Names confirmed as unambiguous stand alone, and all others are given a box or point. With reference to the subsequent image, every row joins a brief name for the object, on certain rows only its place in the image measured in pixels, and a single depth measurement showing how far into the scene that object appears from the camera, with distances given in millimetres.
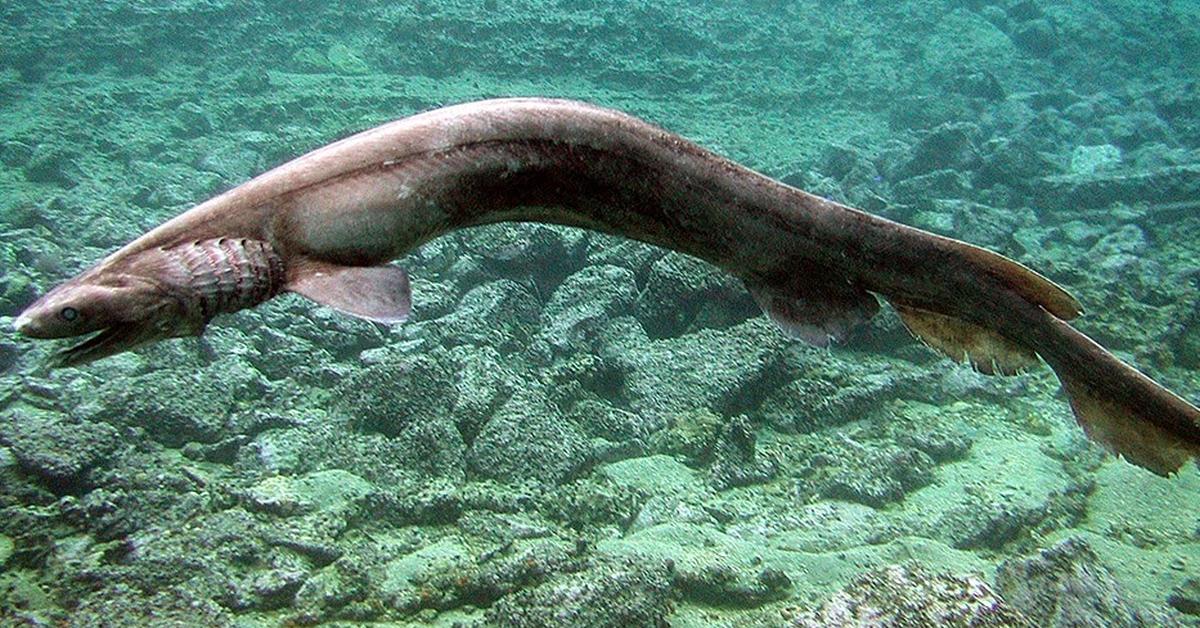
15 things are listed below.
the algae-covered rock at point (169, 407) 5488
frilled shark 1833
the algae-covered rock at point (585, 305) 7254
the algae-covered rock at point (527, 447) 5457
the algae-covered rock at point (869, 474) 5613
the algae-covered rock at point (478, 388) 5816
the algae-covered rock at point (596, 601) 3785
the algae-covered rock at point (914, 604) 3348
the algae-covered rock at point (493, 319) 7172
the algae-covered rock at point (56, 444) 4480
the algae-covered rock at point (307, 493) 4824
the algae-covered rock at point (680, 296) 7266
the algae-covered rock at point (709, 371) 6367
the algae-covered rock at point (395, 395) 5820
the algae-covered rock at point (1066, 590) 3857
